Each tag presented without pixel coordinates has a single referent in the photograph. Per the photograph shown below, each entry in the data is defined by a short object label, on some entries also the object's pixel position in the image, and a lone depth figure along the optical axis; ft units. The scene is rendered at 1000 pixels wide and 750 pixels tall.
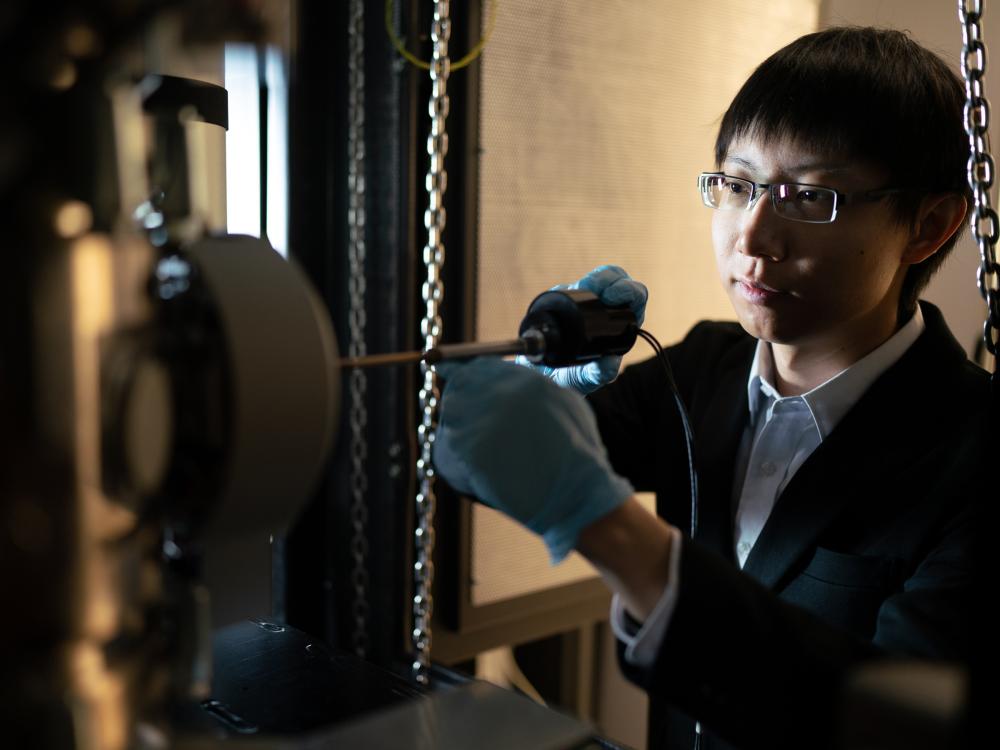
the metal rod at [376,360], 2.43
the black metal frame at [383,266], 5.80
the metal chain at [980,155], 2.86
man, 2.53
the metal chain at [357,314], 5.72
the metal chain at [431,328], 3.57
